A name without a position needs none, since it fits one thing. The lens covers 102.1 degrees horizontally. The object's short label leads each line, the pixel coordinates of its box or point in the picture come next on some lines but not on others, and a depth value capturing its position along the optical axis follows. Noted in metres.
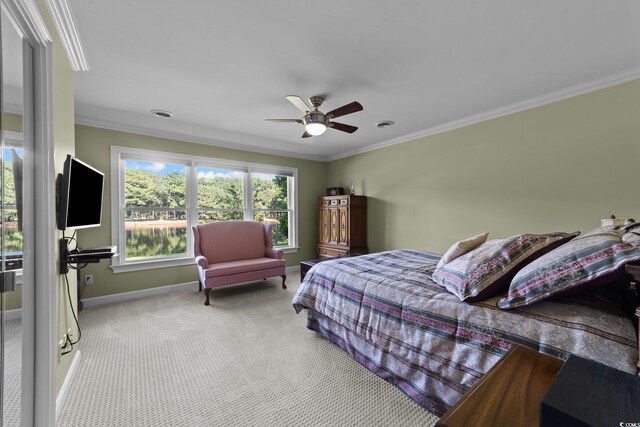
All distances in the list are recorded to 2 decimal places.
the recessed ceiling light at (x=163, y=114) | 3.37
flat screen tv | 1.69
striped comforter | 1.15
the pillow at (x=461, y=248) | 2.05
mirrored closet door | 1.15
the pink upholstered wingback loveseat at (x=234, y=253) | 3.64
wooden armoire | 4.88
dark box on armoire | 5.36
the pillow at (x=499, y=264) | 1.51
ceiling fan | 2.58
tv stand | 1.78
